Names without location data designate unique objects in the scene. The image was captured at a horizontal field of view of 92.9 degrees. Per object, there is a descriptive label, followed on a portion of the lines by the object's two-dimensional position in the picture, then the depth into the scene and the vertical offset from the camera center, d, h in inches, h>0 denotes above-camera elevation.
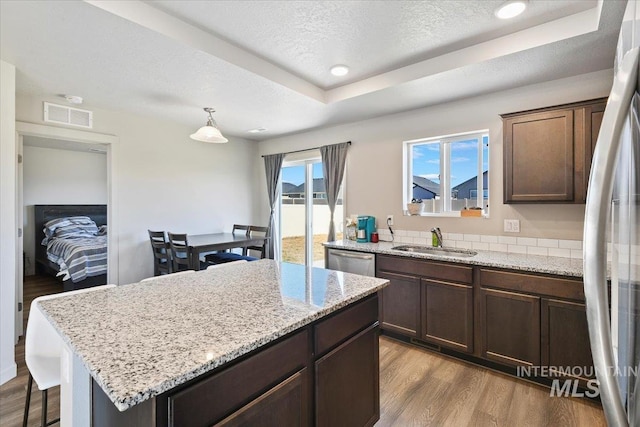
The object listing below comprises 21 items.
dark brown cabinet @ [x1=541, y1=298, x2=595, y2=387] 82.3 -35.2
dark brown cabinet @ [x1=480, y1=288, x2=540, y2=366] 89.4 -35.7
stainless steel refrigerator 22.2 -2.7
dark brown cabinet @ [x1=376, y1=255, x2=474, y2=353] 102.0 -32.4
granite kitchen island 34.1 -17.3
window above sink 125.8 +16.9
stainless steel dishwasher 124.6 -21.6
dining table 139.9 -15.0
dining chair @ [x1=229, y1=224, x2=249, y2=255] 180.1 -10.4
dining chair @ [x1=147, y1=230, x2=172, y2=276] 144.2 -19.5
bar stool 58.8 -27.0
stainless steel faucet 129.0 -9.9
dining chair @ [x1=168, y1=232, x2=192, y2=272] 136.2 -17.6
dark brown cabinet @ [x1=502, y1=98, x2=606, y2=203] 91.0 +18.9
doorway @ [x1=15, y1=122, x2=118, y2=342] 123.2 +15.7
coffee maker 148.9 -8.0
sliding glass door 189.9 +0.0
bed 165.2 -18.4
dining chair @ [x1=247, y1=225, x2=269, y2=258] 173.2 -16.9
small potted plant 138.4 +2.0
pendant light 126.7 +32.5
